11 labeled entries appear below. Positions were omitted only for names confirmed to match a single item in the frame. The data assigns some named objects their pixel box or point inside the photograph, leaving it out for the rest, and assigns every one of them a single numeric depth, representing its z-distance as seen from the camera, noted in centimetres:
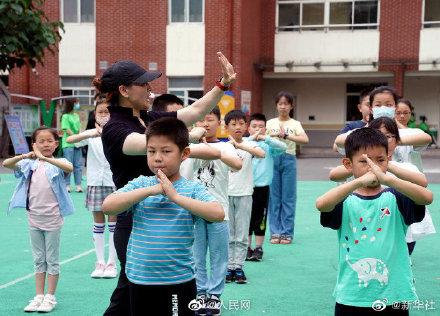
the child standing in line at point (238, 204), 555
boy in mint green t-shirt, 282
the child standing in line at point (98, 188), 579
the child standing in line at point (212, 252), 453
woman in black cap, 312
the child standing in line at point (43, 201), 478
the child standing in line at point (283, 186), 746
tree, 1207
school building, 2203
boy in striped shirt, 273
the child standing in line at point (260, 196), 659
